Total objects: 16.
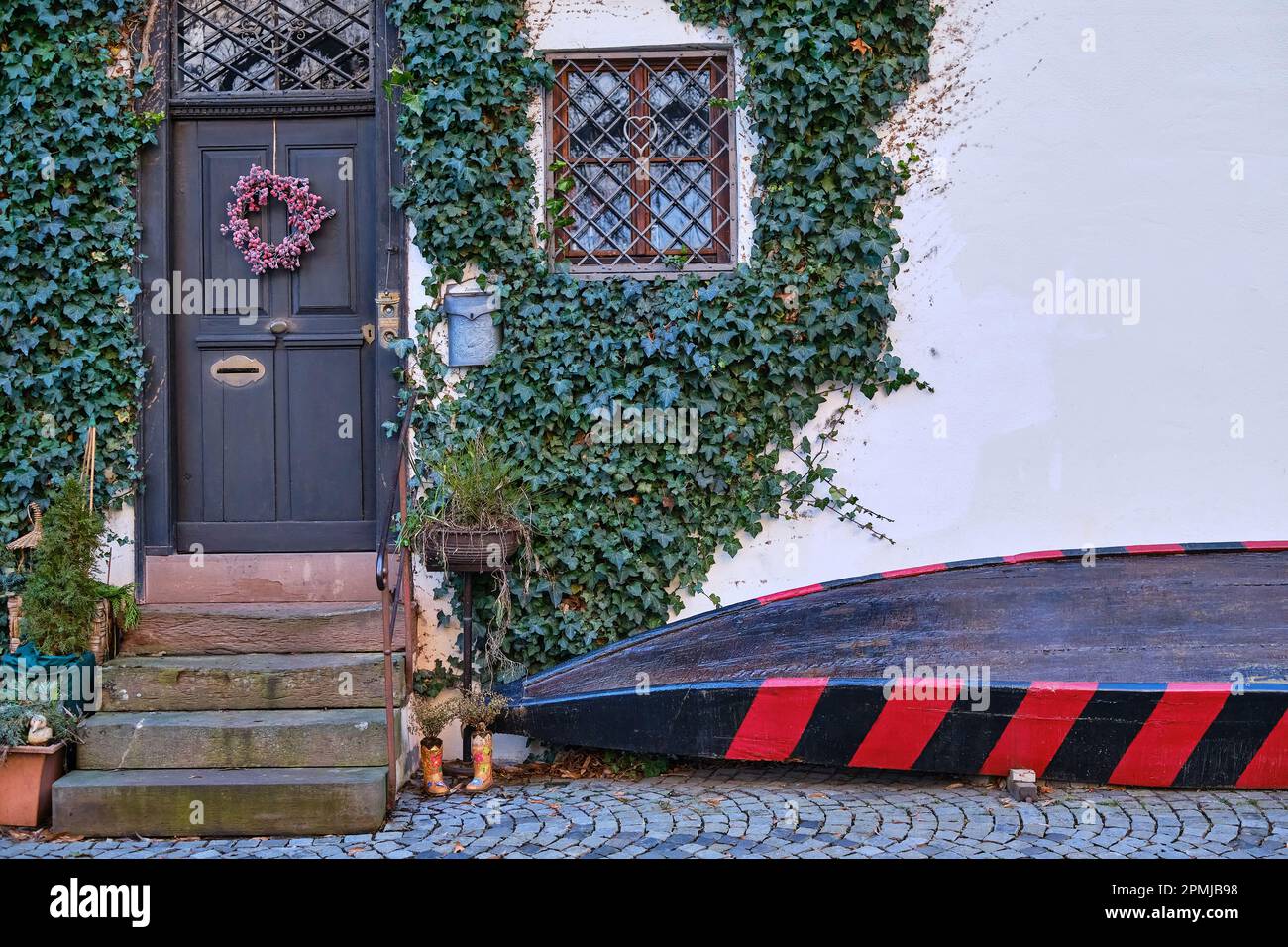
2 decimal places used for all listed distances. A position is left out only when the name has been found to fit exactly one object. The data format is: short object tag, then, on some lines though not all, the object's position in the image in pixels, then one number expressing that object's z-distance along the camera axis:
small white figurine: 4.32
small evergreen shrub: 4.62
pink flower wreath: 5.29
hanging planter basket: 4.73
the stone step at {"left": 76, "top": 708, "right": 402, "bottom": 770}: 4.41
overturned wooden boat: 4.34
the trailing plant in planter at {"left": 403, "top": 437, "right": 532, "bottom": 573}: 4.75
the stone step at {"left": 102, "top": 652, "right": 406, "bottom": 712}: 4.68
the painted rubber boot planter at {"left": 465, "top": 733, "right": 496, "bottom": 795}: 4.79
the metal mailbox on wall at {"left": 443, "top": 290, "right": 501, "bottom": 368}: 5.17
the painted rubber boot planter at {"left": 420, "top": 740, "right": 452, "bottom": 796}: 4.72
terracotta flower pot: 4.31
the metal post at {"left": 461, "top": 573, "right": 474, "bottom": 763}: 4.87
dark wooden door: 5.36
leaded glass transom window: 5.35
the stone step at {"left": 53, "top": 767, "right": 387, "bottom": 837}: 4.21
